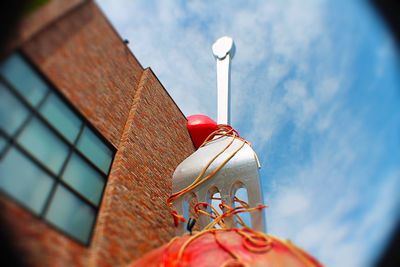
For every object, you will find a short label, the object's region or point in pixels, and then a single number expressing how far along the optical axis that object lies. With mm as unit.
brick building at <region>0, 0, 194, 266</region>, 3223
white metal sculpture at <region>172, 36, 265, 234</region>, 5934
